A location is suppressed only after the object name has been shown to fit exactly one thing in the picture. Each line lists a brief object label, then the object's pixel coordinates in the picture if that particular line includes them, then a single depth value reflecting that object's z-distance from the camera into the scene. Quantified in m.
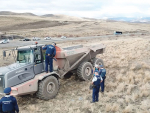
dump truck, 6.86
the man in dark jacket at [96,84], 7.13
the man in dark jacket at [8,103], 5.25
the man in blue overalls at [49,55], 7.97
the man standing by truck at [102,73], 8.21
